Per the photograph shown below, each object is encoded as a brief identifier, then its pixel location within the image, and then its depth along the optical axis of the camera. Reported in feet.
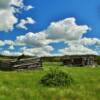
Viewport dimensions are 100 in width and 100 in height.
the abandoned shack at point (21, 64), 37.03
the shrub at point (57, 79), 23.32
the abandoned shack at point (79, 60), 67.75
